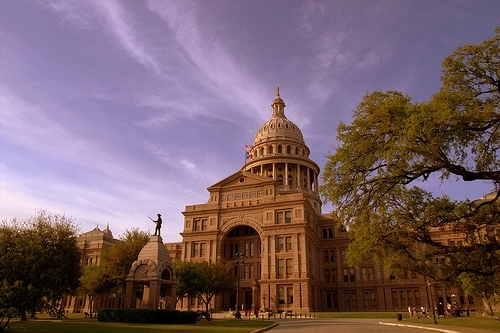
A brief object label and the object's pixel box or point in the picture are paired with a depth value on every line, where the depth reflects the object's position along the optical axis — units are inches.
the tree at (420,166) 802.2
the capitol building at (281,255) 2484.0
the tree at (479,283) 1009.4
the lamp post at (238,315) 1812.5
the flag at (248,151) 3477.4
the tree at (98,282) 1908.2
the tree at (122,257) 1846.7
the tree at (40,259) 1208.8
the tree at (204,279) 1985.7
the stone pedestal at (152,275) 1320.1
